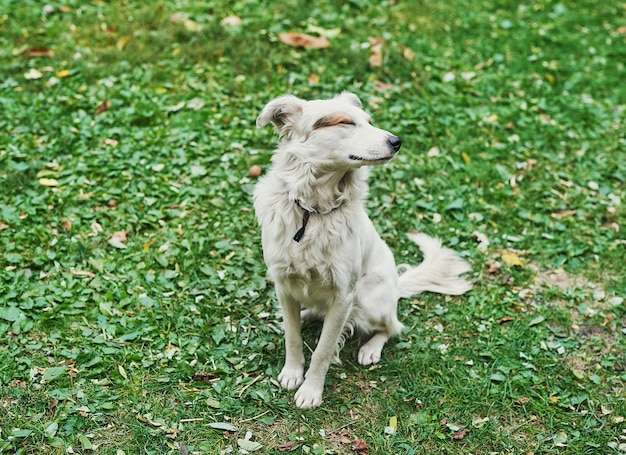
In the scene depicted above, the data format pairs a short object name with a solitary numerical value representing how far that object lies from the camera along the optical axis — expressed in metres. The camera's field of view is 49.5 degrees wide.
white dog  3.58
